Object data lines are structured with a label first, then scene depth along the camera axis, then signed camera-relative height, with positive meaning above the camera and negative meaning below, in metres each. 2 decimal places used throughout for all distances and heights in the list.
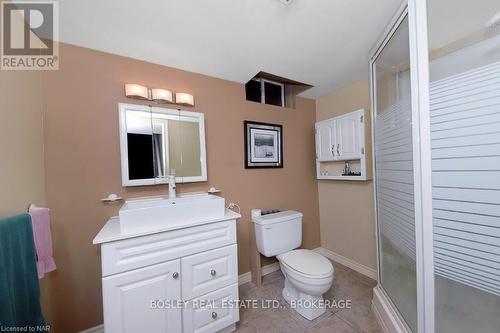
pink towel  0.94 -0.36
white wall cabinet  1.87 +0.22
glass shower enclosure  0.94 -0.01
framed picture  1.98 +0.25
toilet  1.40 -0.83
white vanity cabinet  1.01 -0.69
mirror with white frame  1.40 +0.21
